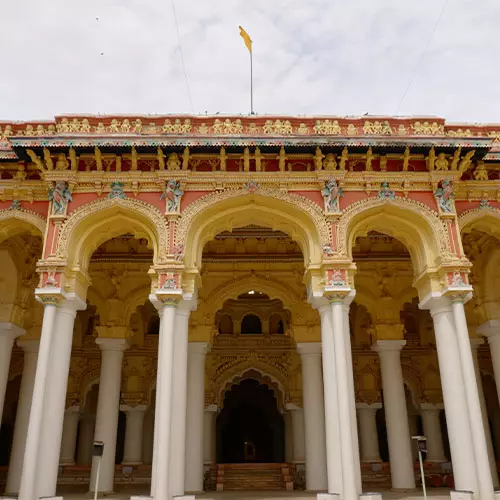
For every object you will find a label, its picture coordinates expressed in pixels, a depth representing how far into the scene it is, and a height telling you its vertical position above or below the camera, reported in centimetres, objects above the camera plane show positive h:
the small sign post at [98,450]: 895 +23
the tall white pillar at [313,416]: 1254 +105
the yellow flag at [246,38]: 1475 +1097
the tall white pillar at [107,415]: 1248 +111
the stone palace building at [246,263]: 992 +448
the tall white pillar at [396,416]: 1249 +102
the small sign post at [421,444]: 916 +28
